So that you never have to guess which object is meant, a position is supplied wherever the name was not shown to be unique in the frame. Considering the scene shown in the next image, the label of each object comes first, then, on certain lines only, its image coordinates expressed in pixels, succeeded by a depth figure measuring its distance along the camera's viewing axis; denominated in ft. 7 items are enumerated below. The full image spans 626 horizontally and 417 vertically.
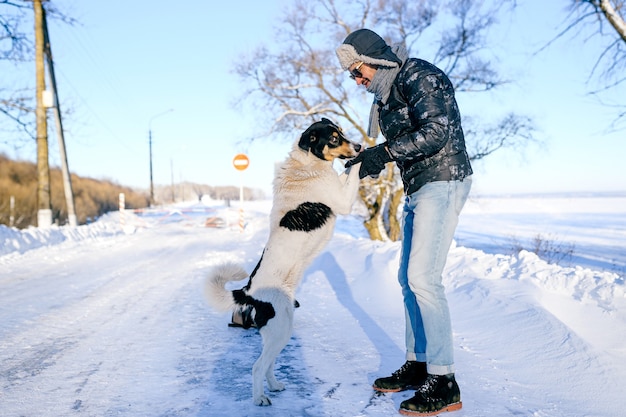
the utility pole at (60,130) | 50.85
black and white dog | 9.21
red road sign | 54.85
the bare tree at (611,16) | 28.19
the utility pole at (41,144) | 45.96
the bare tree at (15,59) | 44.83
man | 8.30
